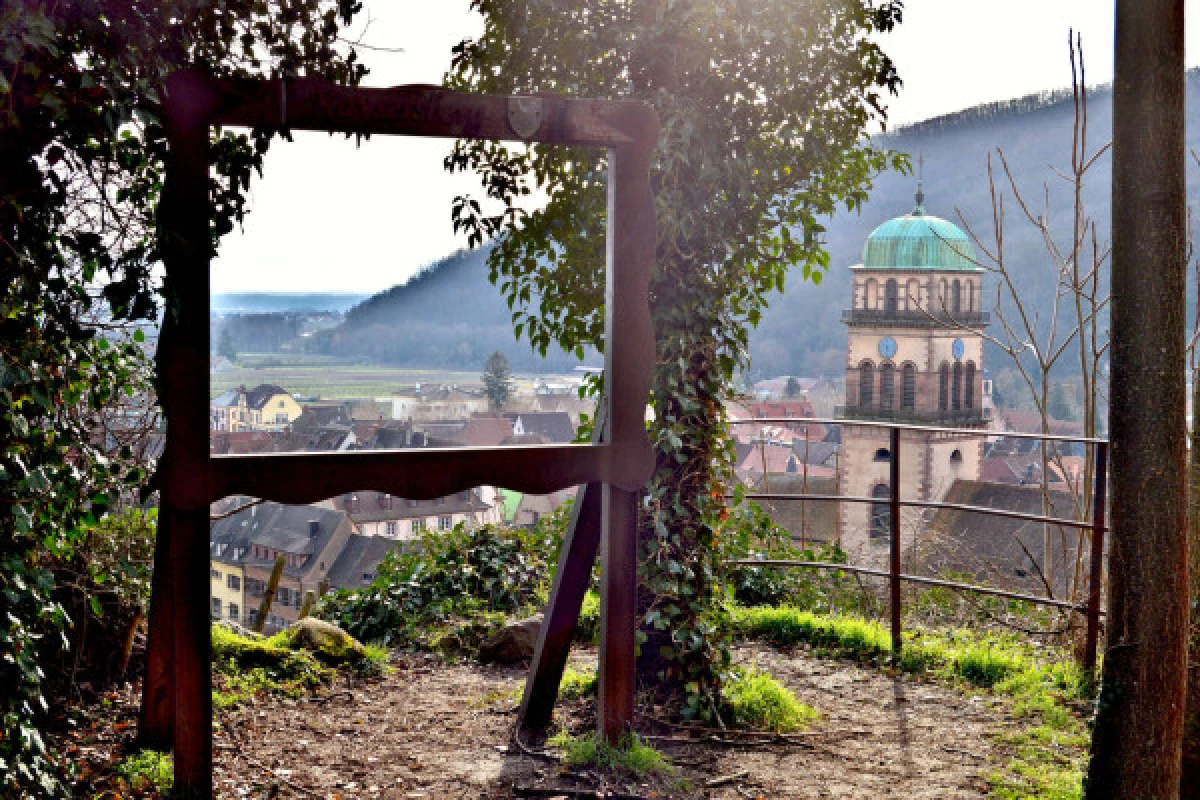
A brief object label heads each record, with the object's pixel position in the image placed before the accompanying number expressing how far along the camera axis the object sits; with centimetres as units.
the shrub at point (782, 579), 681
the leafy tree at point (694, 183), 443
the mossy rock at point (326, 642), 546
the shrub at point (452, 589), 617
